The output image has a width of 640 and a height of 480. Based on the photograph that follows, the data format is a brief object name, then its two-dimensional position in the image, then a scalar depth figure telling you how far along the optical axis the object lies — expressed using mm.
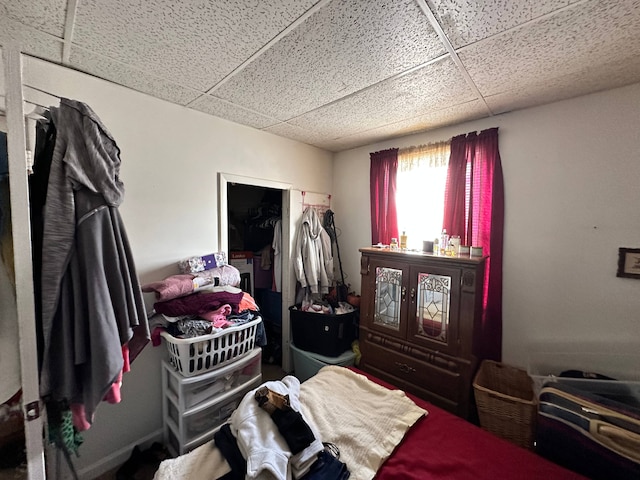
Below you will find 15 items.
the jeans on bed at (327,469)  896
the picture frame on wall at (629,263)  1435
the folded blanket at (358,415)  1014
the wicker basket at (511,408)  1427
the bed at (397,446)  942
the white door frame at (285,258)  2307
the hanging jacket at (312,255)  2525
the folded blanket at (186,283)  1503
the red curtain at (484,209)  1861
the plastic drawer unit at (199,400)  1525
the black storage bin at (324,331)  2264
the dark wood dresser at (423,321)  1664
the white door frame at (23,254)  603
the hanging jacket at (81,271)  716
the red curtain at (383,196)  2410
